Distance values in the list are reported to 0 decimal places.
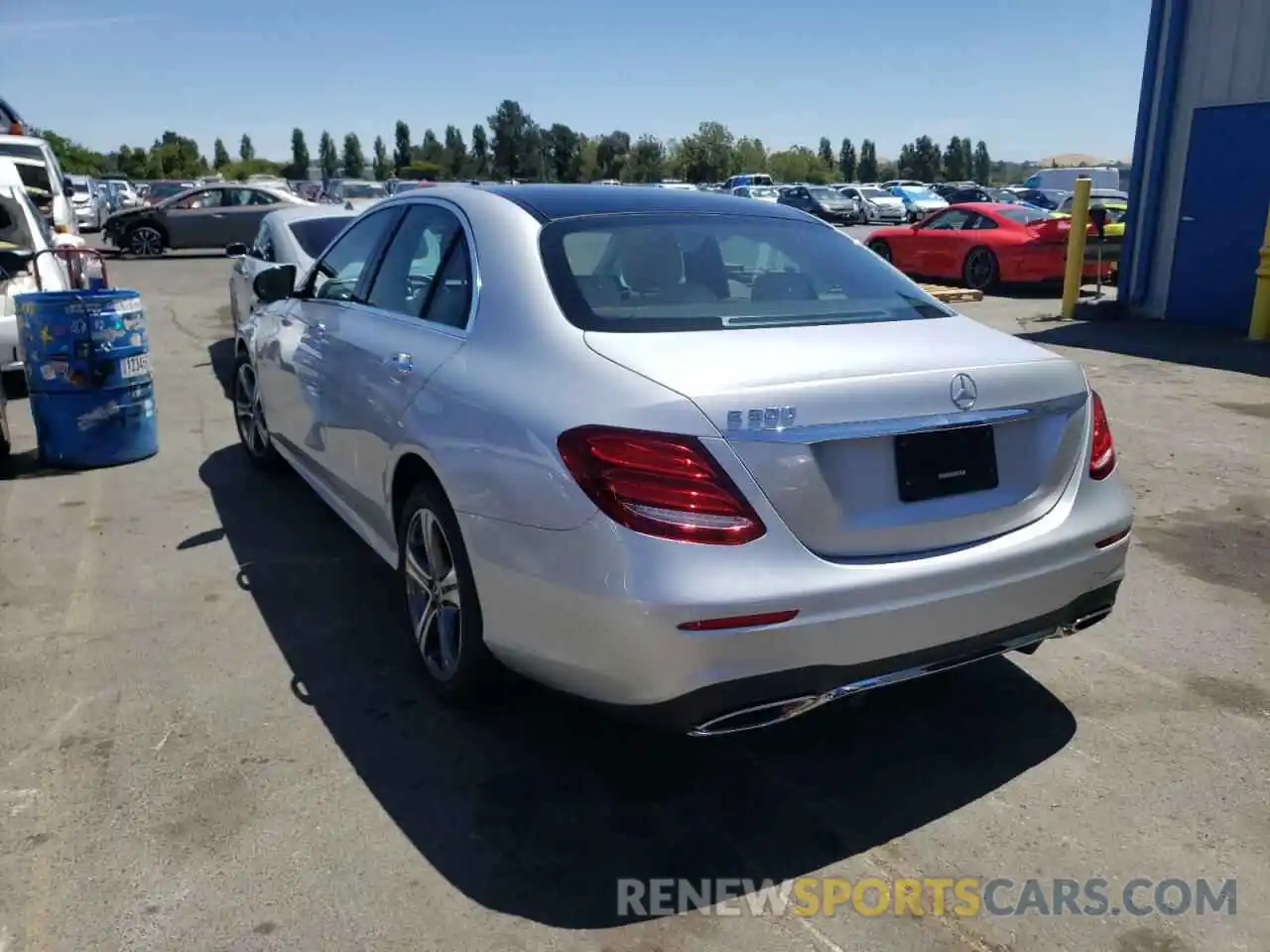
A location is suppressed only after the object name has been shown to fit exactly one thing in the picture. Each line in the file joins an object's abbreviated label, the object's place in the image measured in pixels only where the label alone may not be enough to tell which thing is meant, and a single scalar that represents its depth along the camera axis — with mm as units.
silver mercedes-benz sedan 2582
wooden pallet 14503
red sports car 16062
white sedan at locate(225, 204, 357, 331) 8656
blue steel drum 6285
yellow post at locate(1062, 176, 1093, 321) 13805
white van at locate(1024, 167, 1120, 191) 39781
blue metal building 12094
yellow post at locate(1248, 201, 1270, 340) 11461
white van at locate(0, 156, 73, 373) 7711
